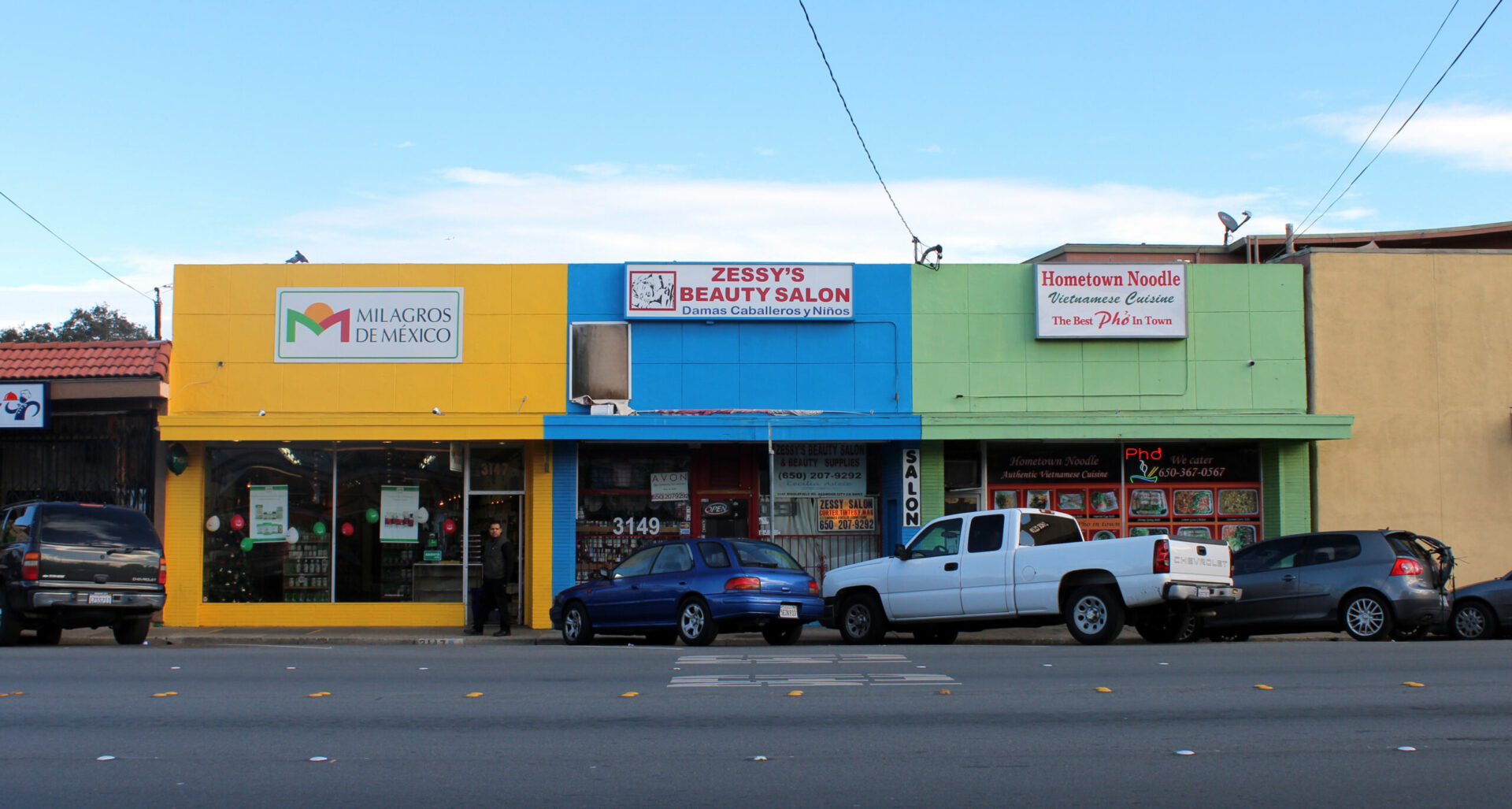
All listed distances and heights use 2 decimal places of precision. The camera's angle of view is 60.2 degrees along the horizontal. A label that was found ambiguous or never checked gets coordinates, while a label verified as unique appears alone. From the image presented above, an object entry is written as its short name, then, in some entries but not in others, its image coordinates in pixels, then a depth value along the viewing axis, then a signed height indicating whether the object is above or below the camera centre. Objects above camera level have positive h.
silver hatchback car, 15.54 -1.25
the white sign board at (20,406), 19.91 +1.27
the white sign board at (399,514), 20.53 -0.42
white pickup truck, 14.48 -1.14
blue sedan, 15.88 -1.37
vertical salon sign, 20.47 -0.01
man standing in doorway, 19.09 -1.27
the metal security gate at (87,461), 20.44 +0.45
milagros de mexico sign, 20.52 +2.57
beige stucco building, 20.66 +1.48
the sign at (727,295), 20.64 +3.02
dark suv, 15.82 -0.99
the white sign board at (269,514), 20.53 -0.41
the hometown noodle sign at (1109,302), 20.73 +2.90
